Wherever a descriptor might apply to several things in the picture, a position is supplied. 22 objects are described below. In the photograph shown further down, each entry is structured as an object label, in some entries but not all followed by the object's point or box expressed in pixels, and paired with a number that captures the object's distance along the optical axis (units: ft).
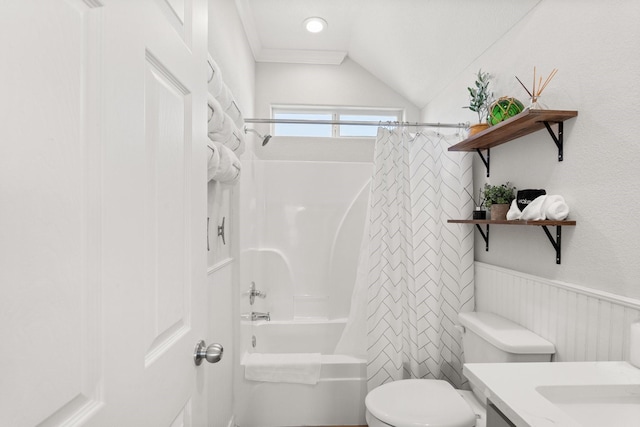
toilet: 4.35
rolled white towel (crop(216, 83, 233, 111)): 4.47
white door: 1.15
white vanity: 2.43
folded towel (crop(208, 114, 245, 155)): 4.43
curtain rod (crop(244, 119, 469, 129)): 6.50
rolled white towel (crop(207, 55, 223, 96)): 3.94
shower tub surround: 8.77
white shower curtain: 6.23
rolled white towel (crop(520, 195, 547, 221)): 4.26
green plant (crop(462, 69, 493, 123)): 5.87
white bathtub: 6.44
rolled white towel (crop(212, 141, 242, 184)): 4.42
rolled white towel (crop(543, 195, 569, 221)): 4.17
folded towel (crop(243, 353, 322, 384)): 6.40
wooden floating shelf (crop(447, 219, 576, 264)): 4.08
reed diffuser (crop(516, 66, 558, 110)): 4.33
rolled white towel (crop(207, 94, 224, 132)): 3.86
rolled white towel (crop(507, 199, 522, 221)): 4.66
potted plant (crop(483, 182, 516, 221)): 5.16
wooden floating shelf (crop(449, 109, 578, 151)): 4.13
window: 9.98
